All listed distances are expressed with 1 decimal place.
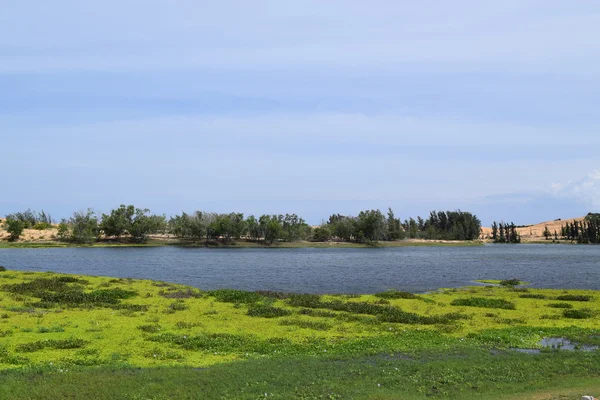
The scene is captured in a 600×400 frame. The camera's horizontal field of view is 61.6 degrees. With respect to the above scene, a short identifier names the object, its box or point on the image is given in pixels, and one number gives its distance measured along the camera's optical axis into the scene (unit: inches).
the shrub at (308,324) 1069.1
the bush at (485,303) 1440.7
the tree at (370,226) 7514.8
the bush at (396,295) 1616.0
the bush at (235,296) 1464.1
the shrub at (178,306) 1302.9
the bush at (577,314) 1253.1
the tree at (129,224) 6934.1
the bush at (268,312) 1210.8
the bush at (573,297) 1610.5
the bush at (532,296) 1675.7
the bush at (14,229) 6446.9
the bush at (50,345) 830.5
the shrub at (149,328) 999.6
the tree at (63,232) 6657.0
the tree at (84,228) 6624.0
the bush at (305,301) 1401.3
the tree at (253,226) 7101.9
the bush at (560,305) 1439.7
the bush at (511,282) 2179.9
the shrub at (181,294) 1555.1
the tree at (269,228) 7017.7
